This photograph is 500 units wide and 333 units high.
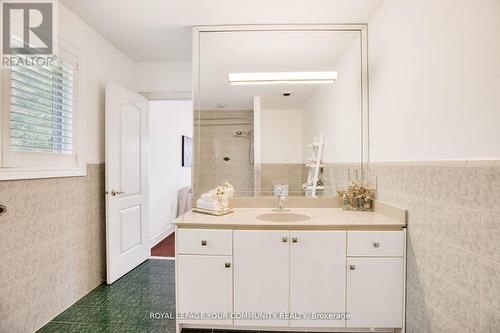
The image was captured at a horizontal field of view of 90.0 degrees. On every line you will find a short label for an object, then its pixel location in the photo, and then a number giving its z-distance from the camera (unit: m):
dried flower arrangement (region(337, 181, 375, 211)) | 1.98
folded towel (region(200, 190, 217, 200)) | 1.92
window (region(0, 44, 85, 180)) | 1.58
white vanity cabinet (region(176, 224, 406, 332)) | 1.59
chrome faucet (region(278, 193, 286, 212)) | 2.08
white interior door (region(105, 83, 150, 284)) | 2.40
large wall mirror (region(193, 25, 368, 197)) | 2.17
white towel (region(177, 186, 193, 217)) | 4.75
